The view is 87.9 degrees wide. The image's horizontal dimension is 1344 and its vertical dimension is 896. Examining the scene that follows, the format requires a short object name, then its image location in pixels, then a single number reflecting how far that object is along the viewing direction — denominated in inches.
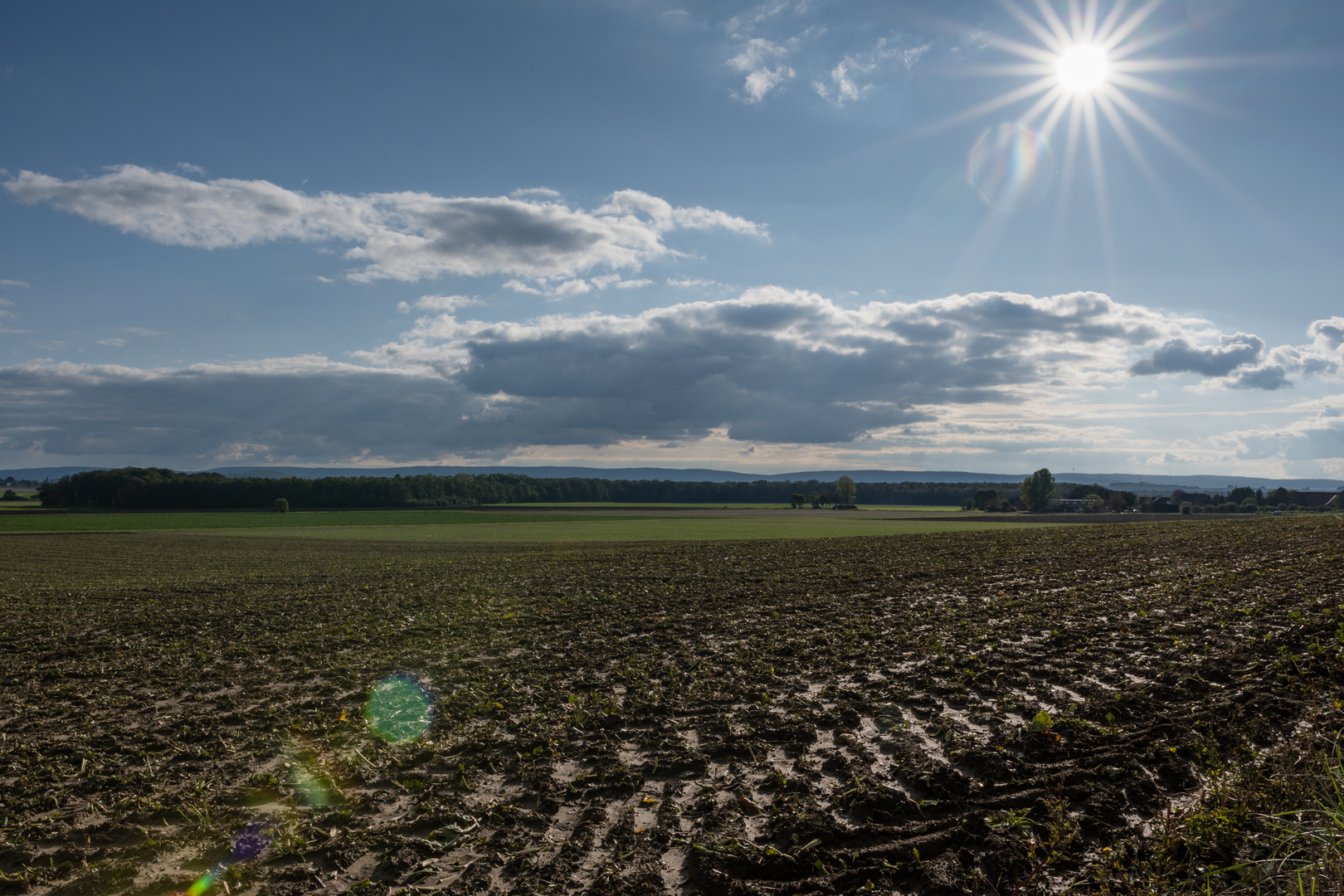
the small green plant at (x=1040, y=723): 342.0
